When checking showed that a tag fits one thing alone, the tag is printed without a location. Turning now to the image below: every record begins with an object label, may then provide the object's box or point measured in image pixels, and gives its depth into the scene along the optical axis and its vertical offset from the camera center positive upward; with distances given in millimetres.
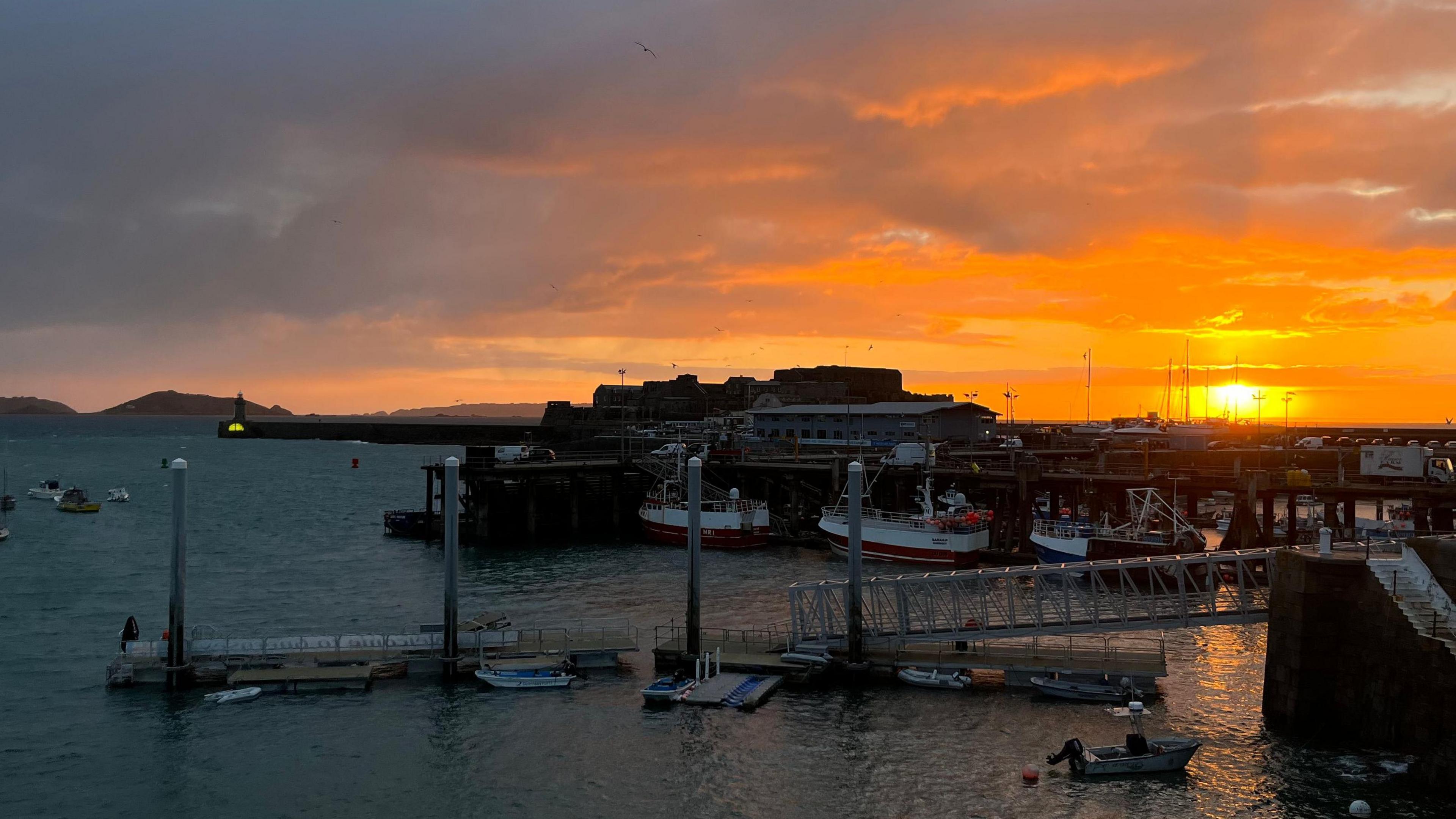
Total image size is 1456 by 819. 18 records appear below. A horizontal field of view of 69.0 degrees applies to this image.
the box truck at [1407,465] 61594 -998
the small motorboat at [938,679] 35781 -7982
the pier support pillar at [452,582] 37031 -4995
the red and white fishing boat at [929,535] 64250 -5694
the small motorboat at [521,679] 36438 -8259
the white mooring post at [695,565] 37906 -4429
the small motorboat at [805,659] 36906 -7565
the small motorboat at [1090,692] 34375 -8028
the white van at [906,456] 81875 -973
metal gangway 36000 -5901
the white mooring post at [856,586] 36812 -4967
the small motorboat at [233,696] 34875 -8567
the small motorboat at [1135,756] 28203 -8309
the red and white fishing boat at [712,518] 73938 -5520
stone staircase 26391 -3836
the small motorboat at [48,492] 115500 -6175
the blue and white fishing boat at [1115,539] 58531 -5263
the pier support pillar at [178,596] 35656 -5358
